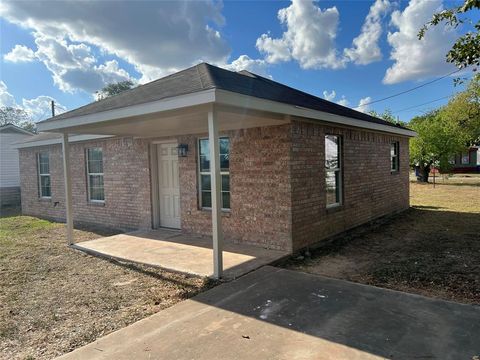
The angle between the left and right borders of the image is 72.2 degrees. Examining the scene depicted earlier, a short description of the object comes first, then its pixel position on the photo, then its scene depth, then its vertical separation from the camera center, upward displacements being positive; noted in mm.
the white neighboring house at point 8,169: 18125 +234
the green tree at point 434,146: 22656 +1136
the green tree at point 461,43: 4656 +1707
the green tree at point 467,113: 23520 +3453
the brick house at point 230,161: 5172 +154
